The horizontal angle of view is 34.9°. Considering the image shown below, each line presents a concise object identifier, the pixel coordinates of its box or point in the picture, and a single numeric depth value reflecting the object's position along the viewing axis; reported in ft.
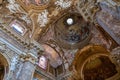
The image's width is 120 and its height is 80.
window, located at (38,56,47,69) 41.61
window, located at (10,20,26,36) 37.76
